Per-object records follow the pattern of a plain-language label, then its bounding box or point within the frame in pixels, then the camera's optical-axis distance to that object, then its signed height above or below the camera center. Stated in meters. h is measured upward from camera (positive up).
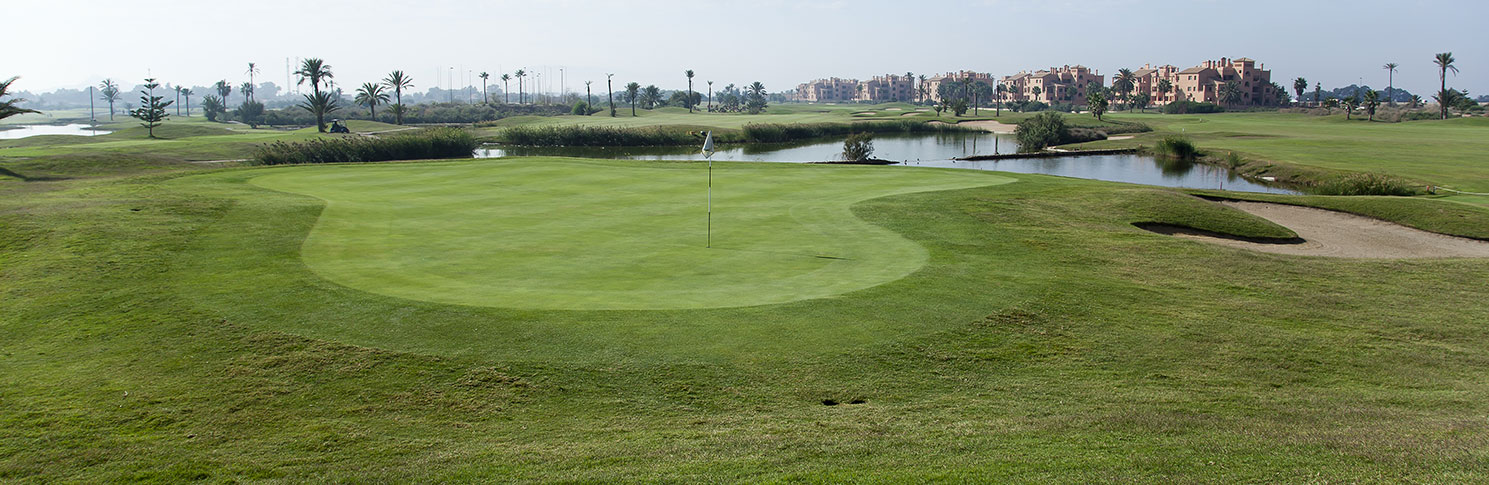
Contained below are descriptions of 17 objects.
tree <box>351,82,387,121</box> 107.97 +11.22
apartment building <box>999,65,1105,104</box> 190.50 +17.86
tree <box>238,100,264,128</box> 119.62 +9.88
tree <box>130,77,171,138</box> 74.50 +6.59
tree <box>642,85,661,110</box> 179.50 +17.23
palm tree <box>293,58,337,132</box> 84.12 +10.10
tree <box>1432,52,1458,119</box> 125.61 +15.47
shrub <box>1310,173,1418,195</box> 33.19 -0.59
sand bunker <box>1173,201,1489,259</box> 19.86 -1.71
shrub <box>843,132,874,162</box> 56.62 +1.88
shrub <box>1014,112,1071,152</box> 73.56 +3.65
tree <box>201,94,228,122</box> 121.78 +11.10
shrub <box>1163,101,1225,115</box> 136.79 +10.35
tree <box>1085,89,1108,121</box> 107.06 +8.69
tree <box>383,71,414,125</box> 112.12 +13.24
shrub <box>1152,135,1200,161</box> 61.59 +1.70
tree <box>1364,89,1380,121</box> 107.03 +8.53
